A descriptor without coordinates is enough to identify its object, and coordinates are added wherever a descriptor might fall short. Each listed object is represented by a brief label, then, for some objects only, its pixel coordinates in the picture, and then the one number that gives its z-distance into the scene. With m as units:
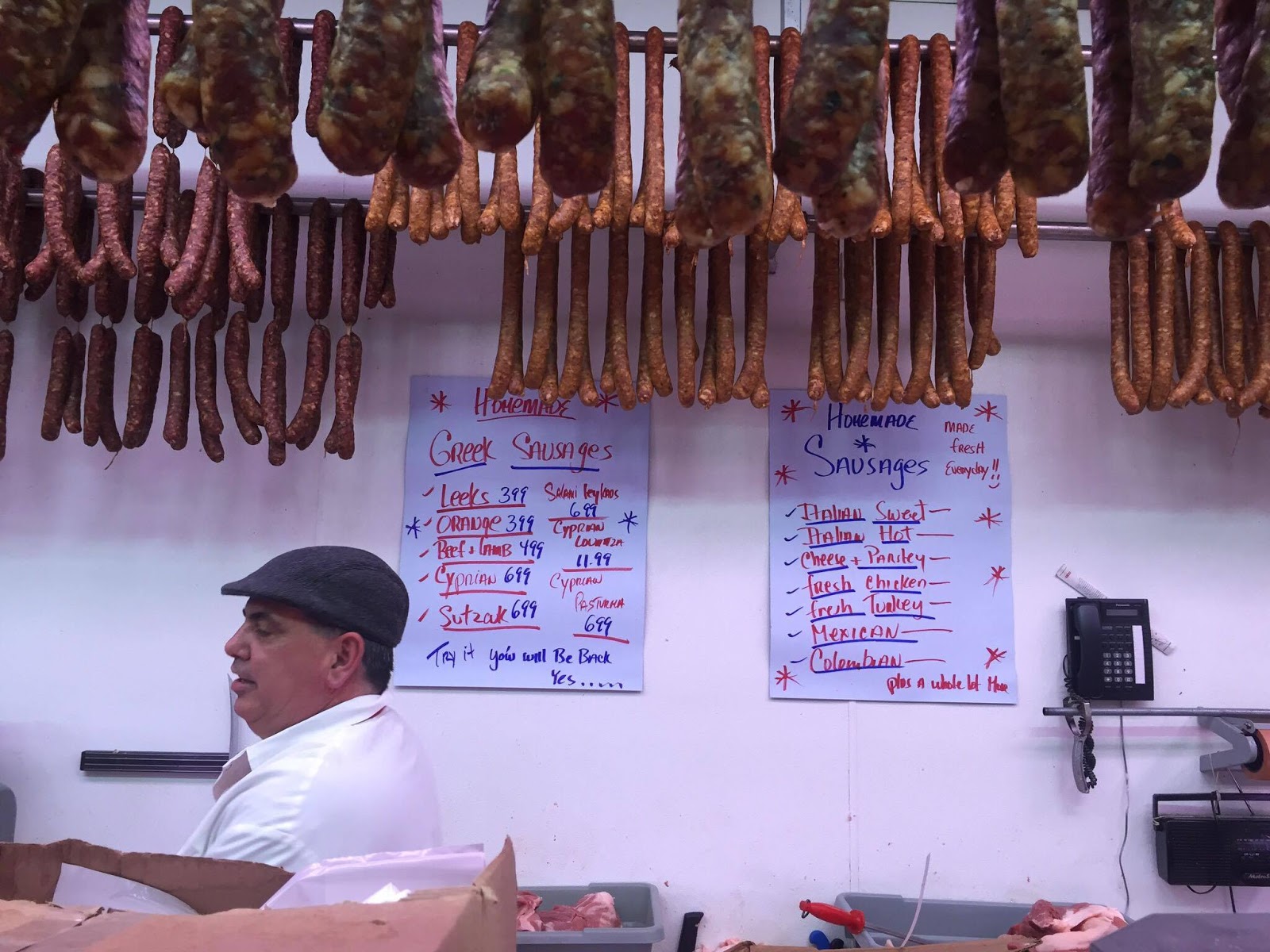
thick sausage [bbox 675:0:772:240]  1.41
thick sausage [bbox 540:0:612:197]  1.41
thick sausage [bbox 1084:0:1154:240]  1.51
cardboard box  1.11
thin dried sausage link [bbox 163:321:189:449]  3.27
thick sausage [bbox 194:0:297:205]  1.36
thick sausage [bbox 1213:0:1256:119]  1.57
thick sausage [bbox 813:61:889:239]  1.52
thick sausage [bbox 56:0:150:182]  1.46
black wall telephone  3.61
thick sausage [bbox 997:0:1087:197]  1.36
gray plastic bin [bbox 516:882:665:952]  2.96
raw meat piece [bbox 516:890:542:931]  3.12
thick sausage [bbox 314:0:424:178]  1.38
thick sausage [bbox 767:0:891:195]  1.39
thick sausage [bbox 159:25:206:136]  1.46
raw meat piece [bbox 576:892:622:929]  3.24
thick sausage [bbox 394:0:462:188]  1.52
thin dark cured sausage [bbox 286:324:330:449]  3.28
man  2.17
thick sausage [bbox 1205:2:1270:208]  1.38
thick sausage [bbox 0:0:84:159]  1.33
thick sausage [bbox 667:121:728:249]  1.51
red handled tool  3.08
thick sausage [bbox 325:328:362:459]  3.31
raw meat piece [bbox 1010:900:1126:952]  3.05
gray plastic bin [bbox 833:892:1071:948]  3.47
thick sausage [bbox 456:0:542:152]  1.38
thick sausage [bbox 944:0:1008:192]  1.58
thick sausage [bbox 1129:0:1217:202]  1.33
